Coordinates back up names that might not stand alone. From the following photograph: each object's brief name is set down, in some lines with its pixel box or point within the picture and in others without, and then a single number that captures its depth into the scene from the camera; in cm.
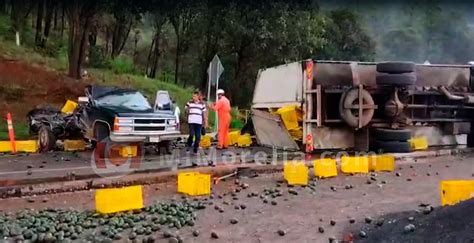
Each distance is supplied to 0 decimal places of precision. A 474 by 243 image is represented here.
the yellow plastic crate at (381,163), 1139
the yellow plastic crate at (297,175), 970
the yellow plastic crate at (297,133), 1330
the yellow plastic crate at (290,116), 1315
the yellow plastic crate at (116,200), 718
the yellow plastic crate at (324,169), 1052
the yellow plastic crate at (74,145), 1496
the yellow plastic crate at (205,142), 1642
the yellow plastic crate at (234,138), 1694
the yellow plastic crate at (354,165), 1098
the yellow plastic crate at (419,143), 1357
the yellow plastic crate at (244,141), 1639
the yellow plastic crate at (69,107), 1621
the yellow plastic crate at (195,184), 877
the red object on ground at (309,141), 1274
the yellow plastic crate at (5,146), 1479
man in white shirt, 1381
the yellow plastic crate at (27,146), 1484
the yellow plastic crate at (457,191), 698
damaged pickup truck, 1297
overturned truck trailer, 1258
